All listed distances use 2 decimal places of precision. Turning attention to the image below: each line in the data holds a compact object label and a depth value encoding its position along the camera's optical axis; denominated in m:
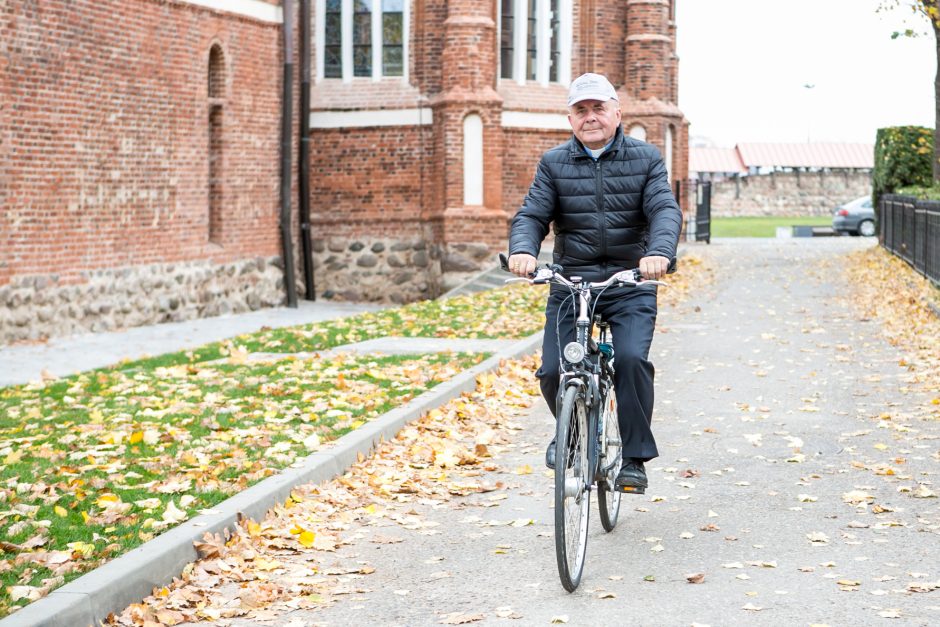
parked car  42.00
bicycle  5.30
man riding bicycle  6.05
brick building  16.38
